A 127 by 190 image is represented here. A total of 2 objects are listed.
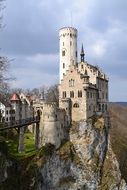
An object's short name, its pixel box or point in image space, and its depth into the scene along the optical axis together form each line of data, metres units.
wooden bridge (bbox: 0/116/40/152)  25.57
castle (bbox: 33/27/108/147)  28.26
